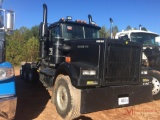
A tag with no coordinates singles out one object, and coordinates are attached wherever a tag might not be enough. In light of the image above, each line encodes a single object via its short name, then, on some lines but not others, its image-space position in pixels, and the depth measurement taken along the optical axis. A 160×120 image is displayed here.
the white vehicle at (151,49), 4.46
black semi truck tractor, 2.82
